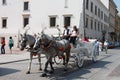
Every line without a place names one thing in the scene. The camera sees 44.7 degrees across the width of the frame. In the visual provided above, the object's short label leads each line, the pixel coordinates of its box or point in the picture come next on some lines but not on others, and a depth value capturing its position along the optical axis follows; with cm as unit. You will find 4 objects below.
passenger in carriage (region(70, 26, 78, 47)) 779
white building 2361
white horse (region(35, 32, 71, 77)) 594
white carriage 791
